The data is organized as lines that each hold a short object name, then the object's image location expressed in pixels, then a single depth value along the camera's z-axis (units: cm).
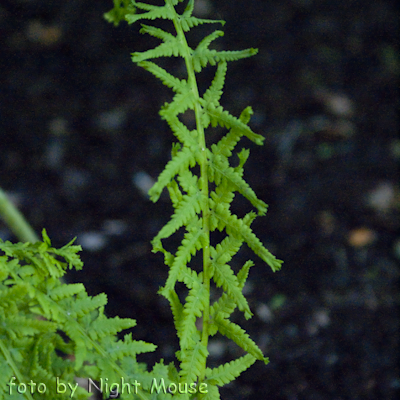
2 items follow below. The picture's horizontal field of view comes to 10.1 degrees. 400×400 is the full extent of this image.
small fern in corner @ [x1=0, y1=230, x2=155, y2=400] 120
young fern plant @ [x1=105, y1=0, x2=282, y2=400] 122
